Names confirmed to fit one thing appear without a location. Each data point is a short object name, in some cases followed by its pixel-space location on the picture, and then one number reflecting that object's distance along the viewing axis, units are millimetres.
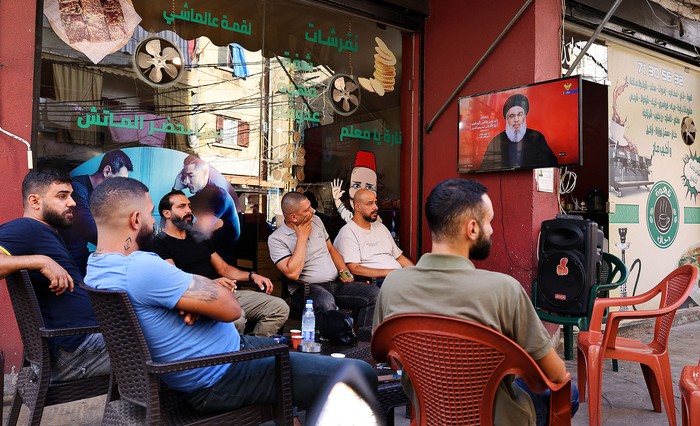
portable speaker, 4398
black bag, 3219
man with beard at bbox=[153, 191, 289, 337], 4137
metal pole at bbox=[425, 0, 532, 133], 5133
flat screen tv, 4594
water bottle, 3230
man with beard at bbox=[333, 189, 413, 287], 5047
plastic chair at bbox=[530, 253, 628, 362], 4375
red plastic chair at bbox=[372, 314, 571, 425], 1701
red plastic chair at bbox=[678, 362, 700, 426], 2025
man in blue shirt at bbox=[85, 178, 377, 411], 2033
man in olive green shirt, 1770
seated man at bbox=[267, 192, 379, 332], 4555
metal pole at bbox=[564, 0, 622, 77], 4684
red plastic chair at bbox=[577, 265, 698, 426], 3141
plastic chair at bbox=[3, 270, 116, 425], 2443
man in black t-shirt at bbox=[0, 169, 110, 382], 2580
